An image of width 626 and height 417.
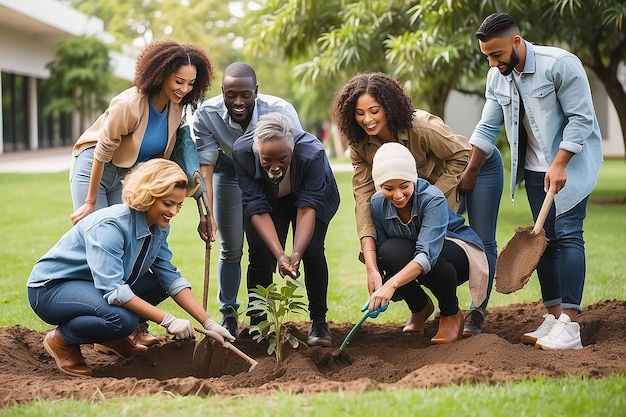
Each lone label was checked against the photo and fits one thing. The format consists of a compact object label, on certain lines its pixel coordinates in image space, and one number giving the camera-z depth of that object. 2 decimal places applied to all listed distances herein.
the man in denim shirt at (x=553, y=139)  4.72
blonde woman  4.38
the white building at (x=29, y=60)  28.41
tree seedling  4.59
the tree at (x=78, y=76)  32.81
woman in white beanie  4.64
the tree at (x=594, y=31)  11.88
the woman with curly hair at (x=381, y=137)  4.82
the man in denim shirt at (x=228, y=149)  4.90
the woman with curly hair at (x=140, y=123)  4.86
